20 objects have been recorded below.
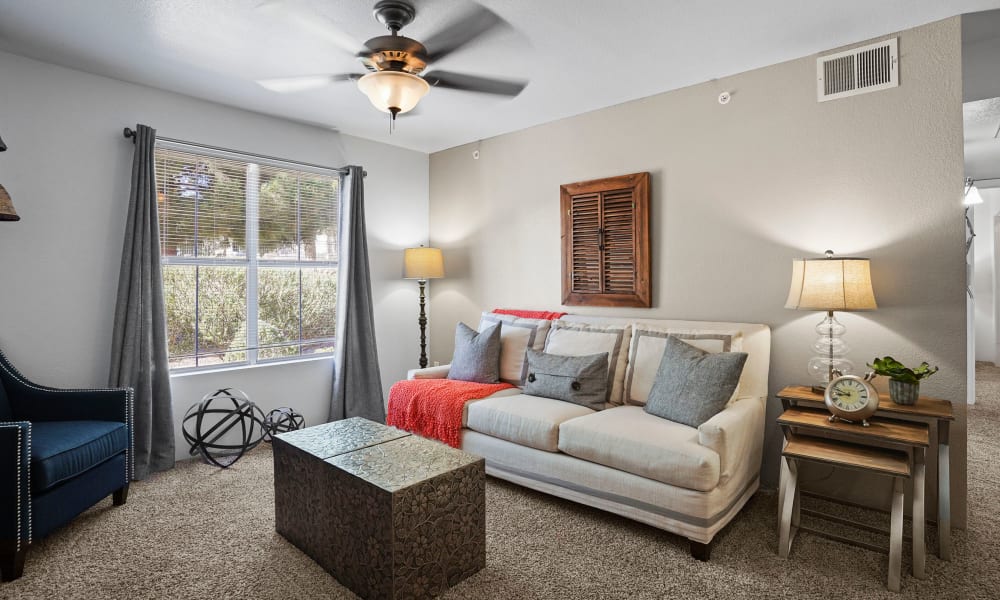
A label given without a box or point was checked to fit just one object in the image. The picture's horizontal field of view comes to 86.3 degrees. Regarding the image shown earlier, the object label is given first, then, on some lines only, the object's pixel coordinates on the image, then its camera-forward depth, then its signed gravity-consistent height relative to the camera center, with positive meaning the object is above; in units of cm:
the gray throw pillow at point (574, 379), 322 -54
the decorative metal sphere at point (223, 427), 360 -91
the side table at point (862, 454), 214 -72
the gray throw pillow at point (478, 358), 377 -46
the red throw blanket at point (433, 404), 336 -72
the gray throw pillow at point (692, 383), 270 -49
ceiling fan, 252 +120
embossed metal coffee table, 197 -86
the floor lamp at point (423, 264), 470 +27
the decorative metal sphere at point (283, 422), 385 -93
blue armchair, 221 -72
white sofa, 238 -76
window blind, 369 +31
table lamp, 262 +0
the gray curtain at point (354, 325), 442 -25
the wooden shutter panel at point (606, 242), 370 +36
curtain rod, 338 +107
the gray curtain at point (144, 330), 330 -20
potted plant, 242 -41
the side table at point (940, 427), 234 -63
